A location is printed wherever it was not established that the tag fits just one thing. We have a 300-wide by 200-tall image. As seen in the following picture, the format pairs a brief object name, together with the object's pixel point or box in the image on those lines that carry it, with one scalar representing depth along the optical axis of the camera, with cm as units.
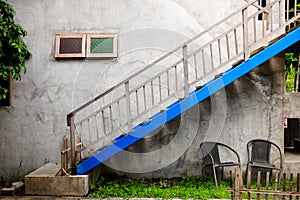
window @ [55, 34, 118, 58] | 757
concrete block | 646
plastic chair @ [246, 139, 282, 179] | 729
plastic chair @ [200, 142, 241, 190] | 711
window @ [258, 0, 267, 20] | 713
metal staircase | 699
